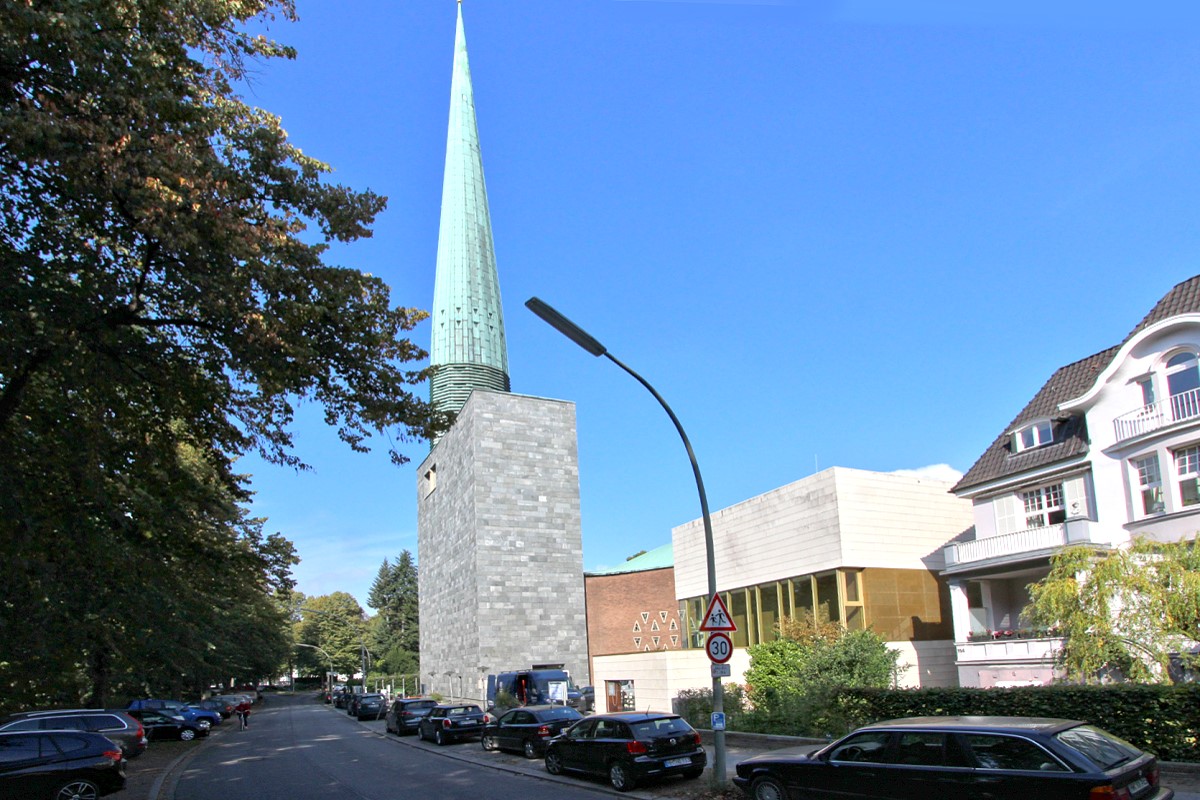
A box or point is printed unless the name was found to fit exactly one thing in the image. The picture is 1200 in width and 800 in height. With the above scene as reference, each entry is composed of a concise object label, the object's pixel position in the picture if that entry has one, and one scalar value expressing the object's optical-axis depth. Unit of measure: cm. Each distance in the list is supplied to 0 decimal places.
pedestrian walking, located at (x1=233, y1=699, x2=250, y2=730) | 4135
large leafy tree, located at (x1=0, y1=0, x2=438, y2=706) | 980
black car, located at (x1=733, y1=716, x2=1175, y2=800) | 827
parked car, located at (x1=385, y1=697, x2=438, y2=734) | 3244
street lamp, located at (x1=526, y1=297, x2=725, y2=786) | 1343
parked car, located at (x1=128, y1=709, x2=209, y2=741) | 3259
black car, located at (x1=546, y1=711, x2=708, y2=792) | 1500
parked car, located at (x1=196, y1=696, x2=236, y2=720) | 5025
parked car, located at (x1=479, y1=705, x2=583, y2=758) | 2134
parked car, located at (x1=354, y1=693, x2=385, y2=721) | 4603
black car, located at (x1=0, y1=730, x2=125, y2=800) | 1448
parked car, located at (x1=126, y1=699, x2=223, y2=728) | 3425
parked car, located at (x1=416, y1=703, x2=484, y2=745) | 2734
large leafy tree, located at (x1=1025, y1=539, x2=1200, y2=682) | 1680
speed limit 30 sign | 1352
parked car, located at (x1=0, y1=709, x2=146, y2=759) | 1972
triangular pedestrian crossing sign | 1365
